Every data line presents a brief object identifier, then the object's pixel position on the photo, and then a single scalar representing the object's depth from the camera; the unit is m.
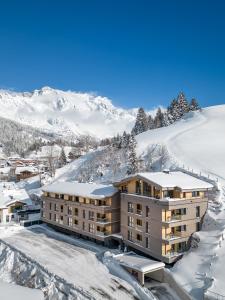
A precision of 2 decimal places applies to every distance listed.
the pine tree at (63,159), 90.76
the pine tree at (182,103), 83.39
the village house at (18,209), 43.61
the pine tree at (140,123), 85.44
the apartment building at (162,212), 26.75
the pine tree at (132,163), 48.18
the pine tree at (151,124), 85.52
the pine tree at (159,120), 85.16
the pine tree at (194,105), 85.63
